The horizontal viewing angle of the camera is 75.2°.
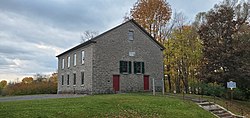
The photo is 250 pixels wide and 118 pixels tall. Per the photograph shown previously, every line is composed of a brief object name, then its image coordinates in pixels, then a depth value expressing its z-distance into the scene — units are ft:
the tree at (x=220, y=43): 51.84
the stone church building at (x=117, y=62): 54.92
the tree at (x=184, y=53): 73.87
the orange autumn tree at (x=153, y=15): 77.53
